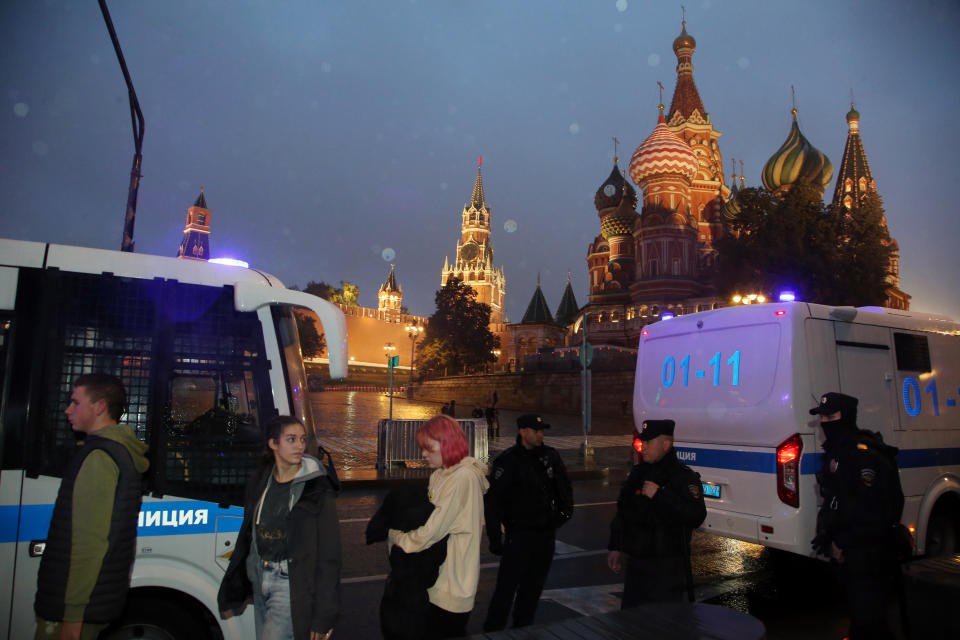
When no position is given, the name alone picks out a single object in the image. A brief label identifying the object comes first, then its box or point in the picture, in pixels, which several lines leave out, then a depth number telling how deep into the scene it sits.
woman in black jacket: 3.06
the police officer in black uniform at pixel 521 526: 4.41
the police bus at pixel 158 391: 3.42
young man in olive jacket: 2.80
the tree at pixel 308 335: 68.56
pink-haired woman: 3.32
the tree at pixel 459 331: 55.72
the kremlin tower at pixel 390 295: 133.75
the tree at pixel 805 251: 28.09
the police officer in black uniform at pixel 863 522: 4.11
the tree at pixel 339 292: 80.03
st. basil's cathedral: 48.88
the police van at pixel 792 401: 5.66
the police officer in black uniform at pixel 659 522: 3.98
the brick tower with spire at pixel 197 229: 100.12
